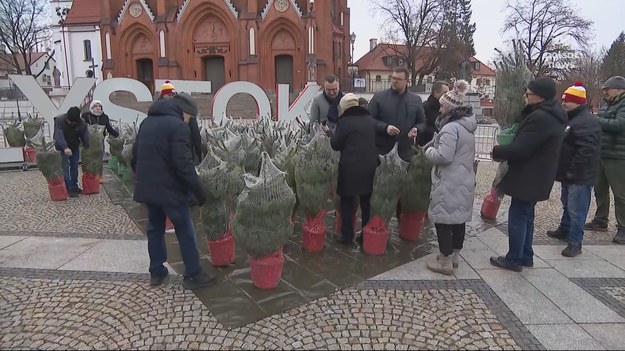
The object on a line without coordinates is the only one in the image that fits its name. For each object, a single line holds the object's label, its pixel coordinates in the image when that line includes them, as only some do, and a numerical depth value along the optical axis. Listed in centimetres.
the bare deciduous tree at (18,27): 4559
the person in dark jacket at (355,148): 479
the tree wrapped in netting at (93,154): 829
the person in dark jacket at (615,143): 527
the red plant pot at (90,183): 834
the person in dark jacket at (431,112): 592
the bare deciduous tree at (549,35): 3775
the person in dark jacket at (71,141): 789
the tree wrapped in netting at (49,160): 756
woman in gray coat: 414
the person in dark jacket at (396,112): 535
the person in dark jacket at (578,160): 500
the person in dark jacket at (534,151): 412
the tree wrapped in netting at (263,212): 383
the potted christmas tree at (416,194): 503
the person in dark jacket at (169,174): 379
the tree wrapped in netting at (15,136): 1310
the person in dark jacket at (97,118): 924
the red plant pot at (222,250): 458
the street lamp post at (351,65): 4194
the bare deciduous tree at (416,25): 4062
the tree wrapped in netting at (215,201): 436
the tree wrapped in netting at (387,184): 473
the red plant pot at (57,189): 782
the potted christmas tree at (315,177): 482
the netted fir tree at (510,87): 608
